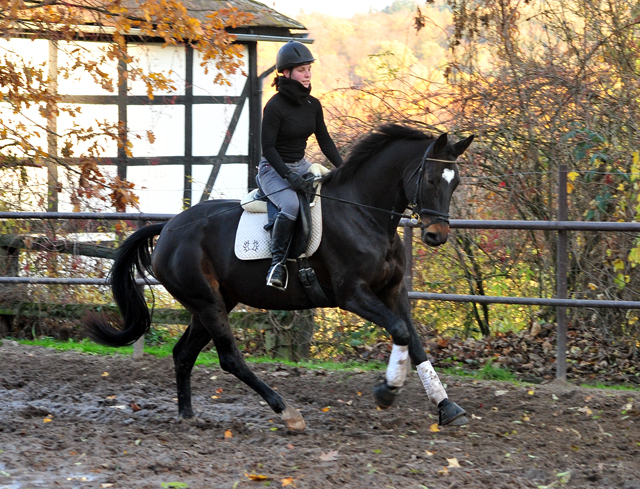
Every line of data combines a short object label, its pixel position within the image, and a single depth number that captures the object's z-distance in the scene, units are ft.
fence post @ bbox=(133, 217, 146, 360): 51.08
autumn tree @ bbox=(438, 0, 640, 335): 48.34
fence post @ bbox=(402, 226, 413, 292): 45.75
